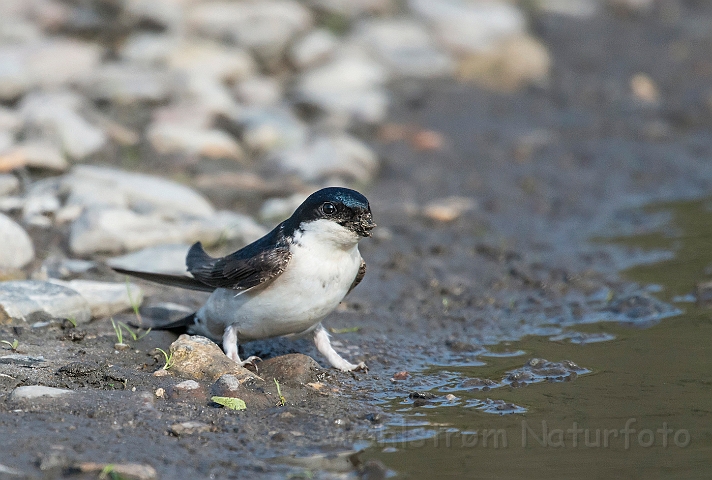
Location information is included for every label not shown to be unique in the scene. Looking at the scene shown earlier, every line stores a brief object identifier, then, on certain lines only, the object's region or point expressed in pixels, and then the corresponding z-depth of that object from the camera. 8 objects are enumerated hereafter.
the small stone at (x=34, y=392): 8.12
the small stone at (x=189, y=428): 7.86
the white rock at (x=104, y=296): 10.87
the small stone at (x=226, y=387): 8.65
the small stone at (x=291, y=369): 9.33
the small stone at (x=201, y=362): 9.09
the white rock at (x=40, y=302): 10.18
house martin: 9.11
